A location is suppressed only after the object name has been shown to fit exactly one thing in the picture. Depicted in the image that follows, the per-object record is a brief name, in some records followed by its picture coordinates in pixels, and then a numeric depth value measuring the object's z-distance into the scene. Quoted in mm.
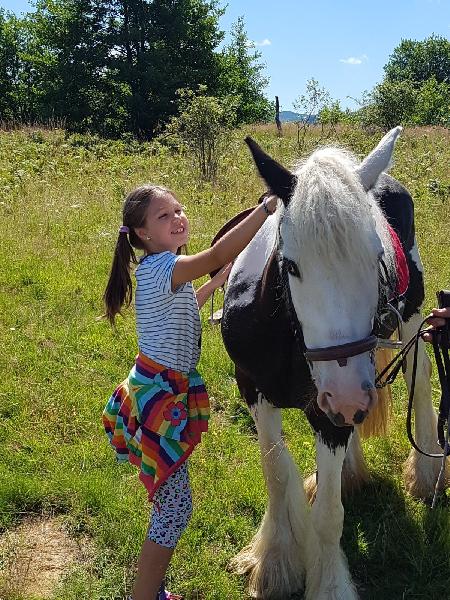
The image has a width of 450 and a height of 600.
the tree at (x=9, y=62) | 33125
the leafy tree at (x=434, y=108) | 30298
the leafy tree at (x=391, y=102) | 15758
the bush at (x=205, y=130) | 10164
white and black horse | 1626
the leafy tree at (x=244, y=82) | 28062
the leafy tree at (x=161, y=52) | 24484
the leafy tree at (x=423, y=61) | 59750
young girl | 2113
